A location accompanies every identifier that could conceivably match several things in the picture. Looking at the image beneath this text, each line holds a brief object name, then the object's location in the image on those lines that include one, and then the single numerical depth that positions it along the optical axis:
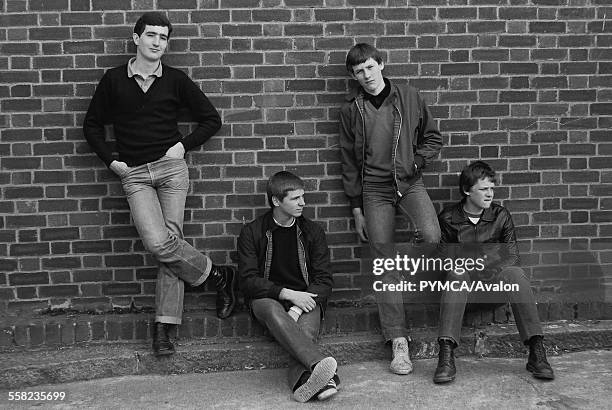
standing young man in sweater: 4.84
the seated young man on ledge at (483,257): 4.67
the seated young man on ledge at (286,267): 4.62
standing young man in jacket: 5.06
